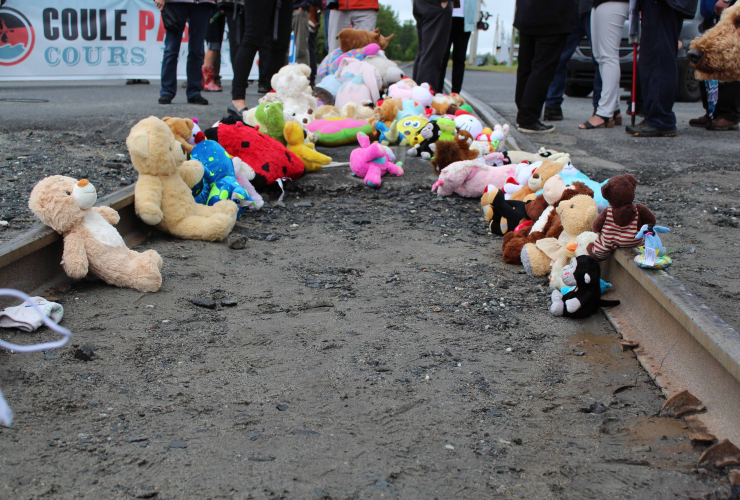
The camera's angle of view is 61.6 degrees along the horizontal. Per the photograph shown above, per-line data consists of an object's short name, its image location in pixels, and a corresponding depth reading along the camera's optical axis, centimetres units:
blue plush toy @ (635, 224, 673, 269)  246
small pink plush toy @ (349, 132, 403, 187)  482
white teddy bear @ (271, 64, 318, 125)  582
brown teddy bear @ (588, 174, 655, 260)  269
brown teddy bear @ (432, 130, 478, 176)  489
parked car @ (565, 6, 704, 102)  988
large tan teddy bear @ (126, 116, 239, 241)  332
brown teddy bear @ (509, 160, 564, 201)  363
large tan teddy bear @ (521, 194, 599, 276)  296
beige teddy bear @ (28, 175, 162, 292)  264
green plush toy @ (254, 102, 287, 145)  499
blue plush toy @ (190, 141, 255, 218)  386
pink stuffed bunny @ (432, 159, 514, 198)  447
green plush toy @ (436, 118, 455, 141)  580
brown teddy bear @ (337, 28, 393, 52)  777
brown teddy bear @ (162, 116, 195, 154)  398
